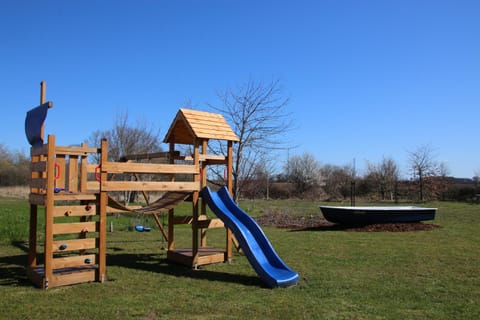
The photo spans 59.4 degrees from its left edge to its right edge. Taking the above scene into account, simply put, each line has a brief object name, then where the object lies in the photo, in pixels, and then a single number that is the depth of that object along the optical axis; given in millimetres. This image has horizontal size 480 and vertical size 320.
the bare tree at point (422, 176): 33125
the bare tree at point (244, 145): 15667
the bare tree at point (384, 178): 35375
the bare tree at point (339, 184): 37744
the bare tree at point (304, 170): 49094
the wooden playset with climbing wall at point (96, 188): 6770
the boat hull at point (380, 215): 14719
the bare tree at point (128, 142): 24812
